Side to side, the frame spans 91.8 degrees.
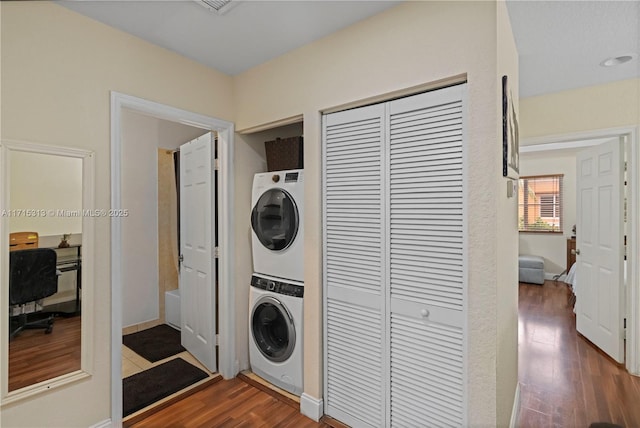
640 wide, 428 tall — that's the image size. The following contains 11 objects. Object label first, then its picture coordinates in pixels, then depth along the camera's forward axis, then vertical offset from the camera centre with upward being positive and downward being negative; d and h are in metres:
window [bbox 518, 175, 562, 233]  6.31 +0.19
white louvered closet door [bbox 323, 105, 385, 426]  1.90 -0.34
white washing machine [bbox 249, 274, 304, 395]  2.33 -0.95
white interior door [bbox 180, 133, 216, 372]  2.67 -0.35
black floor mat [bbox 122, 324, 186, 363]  2.99 -1.35
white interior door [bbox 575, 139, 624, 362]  2.89 -0.35
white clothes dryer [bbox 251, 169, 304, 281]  2.34 -0.09
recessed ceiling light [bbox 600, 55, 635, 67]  2.35 +1.19
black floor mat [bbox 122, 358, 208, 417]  2.27 -1.38
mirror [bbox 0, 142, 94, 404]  1.60 -0.29
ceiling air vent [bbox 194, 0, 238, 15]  1.70 +1.16
